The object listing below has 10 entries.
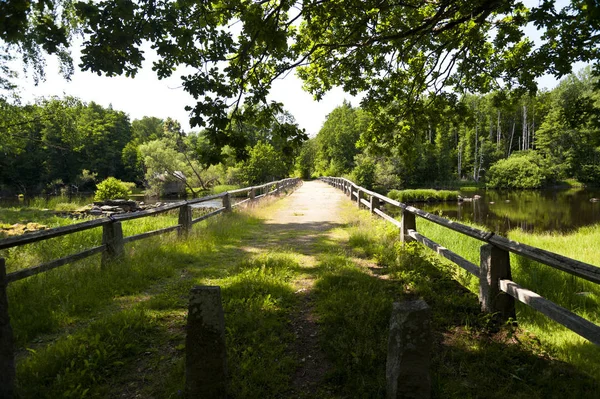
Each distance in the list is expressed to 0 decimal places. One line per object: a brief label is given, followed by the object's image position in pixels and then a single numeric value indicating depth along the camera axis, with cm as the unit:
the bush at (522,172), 5188
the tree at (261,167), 4484
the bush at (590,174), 5066
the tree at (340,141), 6694
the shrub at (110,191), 2944
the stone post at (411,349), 210
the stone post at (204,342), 237
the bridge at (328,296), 280
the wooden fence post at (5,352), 235
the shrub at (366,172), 4519
